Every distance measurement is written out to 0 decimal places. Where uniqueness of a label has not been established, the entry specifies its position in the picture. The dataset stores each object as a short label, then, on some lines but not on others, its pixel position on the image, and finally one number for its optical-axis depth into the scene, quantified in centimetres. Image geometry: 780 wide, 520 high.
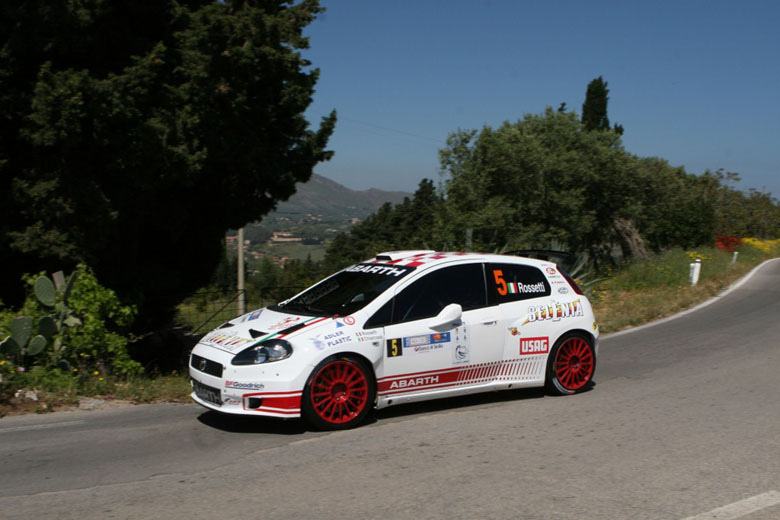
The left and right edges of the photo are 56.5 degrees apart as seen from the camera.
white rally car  650
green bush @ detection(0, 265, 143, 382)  898
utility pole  2686
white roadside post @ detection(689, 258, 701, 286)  1873
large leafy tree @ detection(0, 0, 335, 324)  1081
